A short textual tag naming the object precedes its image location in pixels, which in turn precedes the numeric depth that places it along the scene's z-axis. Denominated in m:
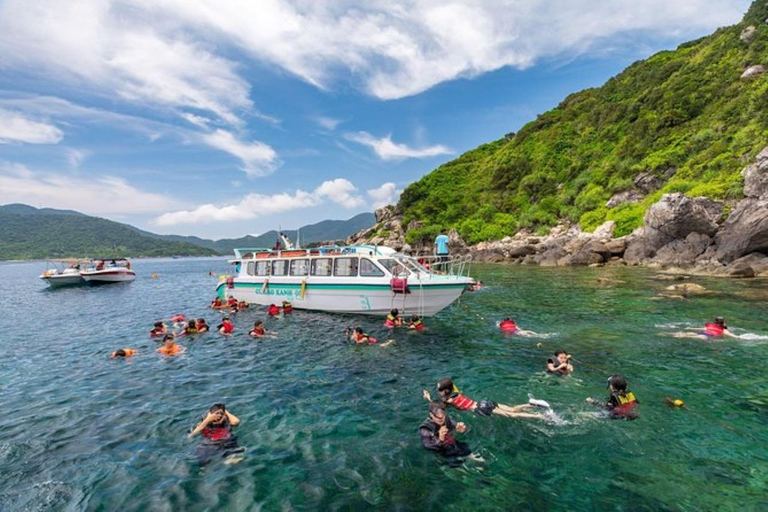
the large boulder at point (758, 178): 30.58
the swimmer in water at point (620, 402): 8.34
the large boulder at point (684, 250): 33.59
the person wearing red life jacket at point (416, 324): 17.41
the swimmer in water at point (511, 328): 16.12
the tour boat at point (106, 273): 47.41
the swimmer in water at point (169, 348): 15.37
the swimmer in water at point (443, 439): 7.15
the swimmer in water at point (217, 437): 7.65
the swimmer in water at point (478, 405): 8.64
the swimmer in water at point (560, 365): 11.10
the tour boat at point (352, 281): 17.72
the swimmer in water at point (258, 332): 17.47
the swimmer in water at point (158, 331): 18.44
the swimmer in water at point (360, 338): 15.31
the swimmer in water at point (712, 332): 14.05
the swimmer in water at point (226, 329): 18.48
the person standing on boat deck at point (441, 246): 25.59
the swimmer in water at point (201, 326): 18.84
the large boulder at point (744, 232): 27.41
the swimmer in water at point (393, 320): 17.55
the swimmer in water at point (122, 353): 15.09
